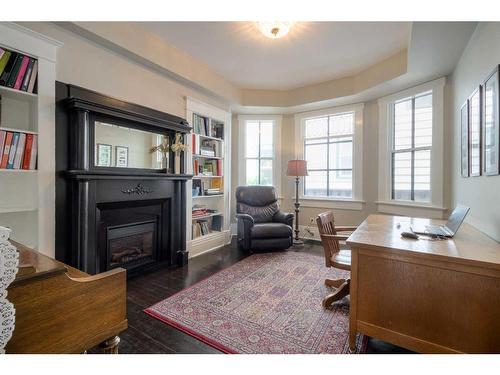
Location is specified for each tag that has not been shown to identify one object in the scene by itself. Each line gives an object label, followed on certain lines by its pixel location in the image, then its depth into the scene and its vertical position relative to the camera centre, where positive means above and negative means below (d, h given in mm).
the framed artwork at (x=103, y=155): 2402 +312
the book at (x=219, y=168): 4047 +305
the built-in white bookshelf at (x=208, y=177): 3520 +152
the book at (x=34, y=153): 1946 +267
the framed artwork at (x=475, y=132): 1912 +462
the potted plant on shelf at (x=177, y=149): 3072 +481
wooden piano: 773 -460
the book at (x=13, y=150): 1826 +272
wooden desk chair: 2037 -633
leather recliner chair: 3615 -585
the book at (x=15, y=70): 1823 +892
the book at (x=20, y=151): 1866 +269
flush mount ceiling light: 2414 +1649
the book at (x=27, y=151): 1911 +276
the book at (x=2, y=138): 1759 +349
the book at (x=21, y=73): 1851 +891
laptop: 1631 -315
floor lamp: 4141 +301
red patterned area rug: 1625 -1070
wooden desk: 1210 -601
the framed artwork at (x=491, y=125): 1545 +435
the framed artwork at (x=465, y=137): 2234 +486
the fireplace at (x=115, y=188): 2137 -25
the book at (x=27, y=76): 1888 +880
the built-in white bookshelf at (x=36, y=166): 1926 +159
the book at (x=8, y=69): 1777 +884
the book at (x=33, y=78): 1922 +875
